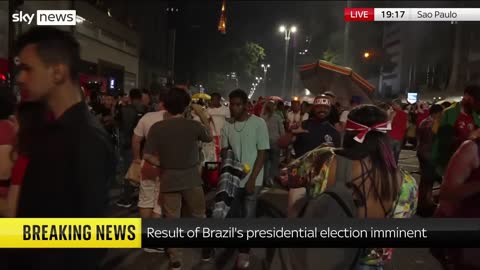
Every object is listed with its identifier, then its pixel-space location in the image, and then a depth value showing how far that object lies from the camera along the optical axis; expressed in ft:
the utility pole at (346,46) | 62.75
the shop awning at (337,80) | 47.65
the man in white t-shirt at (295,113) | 48.47
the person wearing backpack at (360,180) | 8.09
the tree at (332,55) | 158.92
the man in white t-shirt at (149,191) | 19.53
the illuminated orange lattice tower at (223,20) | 93.49
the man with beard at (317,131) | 20.75
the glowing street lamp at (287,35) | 146.10
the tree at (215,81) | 203.85
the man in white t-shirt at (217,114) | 33.01
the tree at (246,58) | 189.91
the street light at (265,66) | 310.35
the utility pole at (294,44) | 146.57
